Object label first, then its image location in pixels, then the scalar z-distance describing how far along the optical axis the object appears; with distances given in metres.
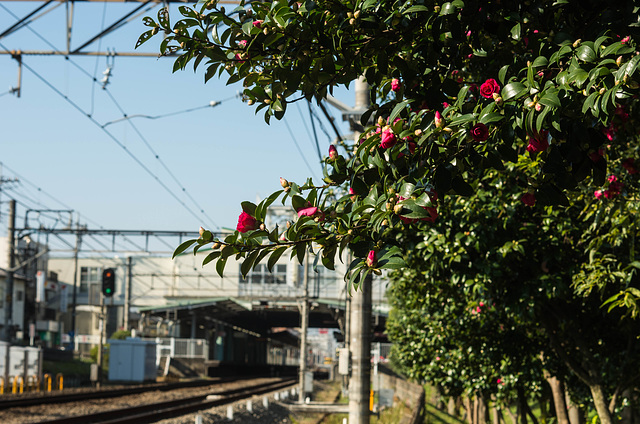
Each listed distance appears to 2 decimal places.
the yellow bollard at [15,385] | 32.52
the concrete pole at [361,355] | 11.60
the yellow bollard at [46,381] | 40.17
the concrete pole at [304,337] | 32.84
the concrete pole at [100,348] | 40.83
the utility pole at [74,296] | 55.42
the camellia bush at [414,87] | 3.37
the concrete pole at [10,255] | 44.62
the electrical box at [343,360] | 14.85
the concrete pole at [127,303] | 51.99
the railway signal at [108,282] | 35.94
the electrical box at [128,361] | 43.97
